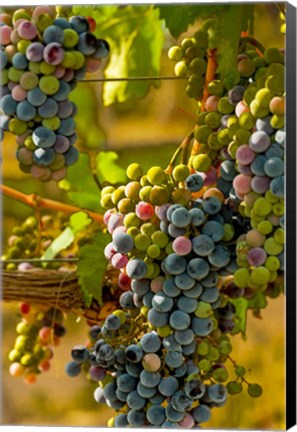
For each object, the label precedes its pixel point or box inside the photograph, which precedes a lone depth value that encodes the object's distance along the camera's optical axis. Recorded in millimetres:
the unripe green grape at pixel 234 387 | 1082
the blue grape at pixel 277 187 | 1035
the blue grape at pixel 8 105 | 1113
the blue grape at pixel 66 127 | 1116
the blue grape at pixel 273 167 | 1035
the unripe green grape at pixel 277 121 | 1040
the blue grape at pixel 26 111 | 1108
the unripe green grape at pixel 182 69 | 1108
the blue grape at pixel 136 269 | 1059
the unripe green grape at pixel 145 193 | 1056
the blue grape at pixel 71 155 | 1127
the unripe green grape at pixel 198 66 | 1097
